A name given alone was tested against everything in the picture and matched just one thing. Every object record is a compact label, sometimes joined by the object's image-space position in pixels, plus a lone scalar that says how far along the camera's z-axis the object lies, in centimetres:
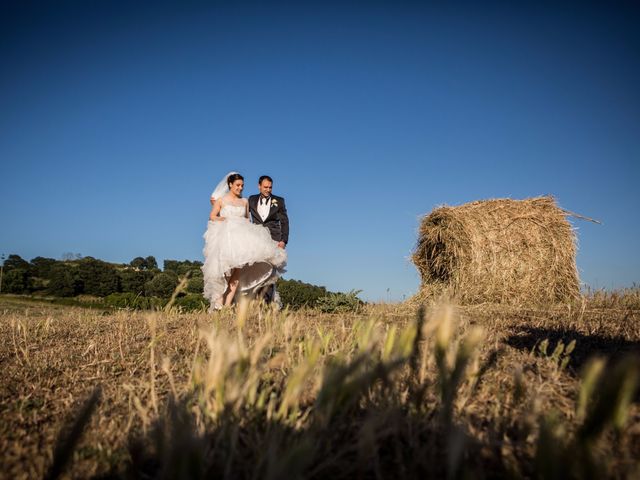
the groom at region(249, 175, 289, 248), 836
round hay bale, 890
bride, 701
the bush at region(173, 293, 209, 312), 1633
